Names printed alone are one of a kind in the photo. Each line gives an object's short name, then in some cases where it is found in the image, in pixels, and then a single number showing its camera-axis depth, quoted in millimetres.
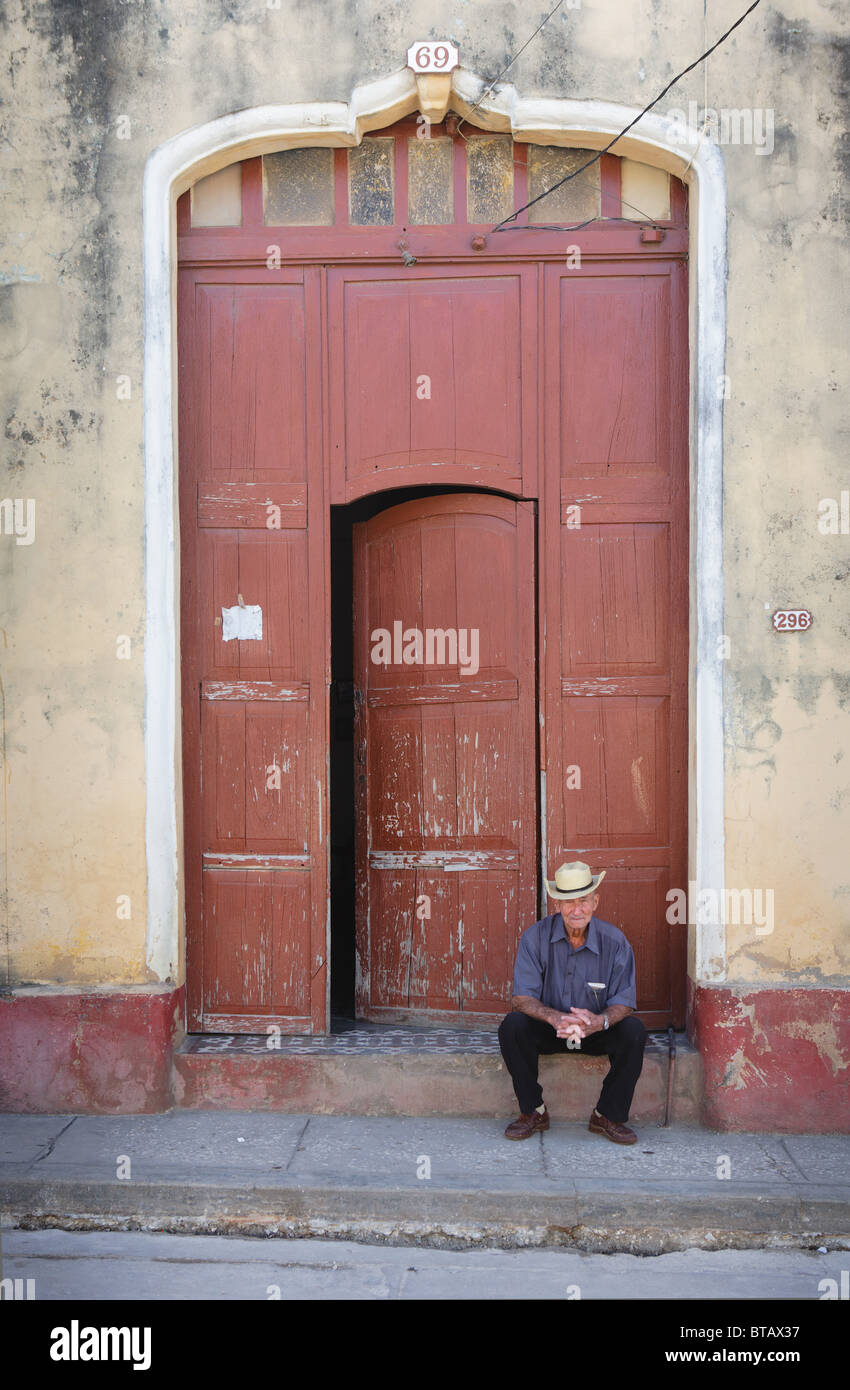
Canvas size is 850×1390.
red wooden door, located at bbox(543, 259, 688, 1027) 5957
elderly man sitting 5324
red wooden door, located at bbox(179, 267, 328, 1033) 6020
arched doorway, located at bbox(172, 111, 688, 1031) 5969
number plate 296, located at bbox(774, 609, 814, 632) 5609
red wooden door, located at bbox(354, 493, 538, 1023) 6086
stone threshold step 5609
